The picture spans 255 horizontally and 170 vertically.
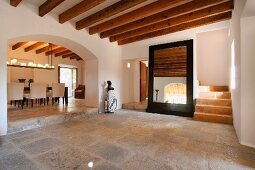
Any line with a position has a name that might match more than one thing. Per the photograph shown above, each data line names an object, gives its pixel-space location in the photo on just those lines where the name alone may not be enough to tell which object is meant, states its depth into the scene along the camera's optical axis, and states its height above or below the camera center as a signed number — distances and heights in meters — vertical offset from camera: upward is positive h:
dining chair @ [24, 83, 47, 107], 4.81 -0.20
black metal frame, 4.60 -0.35
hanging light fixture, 5.37 +0.77
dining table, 5.81 -0.25
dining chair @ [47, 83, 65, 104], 5.51 -0.22
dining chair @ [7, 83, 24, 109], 4.26 -0.18
